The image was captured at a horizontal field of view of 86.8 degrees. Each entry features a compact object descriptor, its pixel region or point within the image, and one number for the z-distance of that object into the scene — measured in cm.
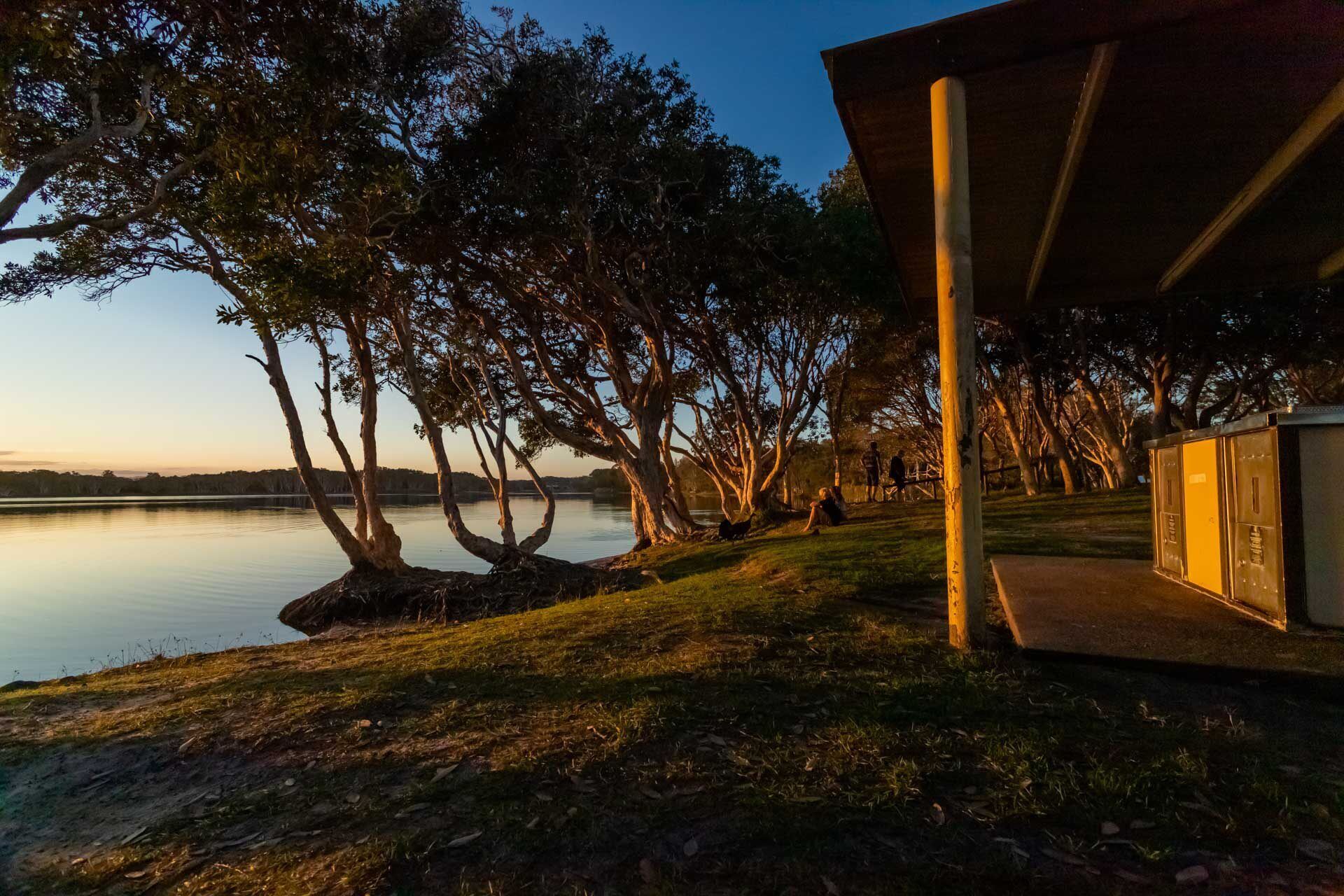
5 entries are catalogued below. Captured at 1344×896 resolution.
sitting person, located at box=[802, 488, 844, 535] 1664
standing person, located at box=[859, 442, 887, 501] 2700
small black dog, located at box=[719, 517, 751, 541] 1712
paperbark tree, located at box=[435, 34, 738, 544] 1305
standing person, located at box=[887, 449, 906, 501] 2627
